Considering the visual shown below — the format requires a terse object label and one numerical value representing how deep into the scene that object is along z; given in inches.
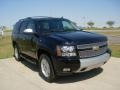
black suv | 108.4
